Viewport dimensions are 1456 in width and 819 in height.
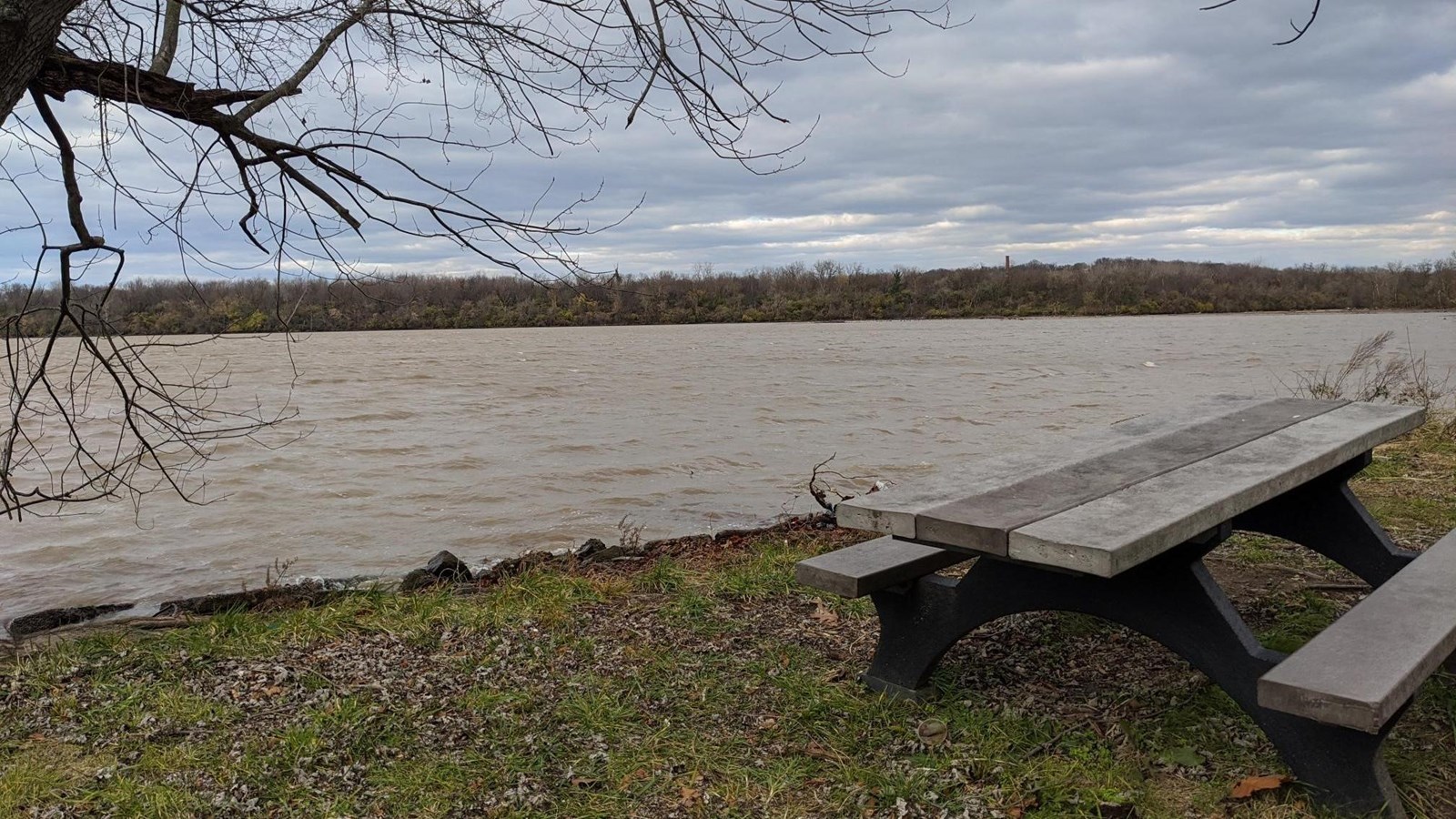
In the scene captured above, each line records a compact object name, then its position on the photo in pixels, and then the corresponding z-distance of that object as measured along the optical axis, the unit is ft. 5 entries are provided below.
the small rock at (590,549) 17.36
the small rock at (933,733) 8.82
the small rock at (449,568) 16.21
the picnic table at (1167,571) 6.77
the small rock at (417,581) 15.40
